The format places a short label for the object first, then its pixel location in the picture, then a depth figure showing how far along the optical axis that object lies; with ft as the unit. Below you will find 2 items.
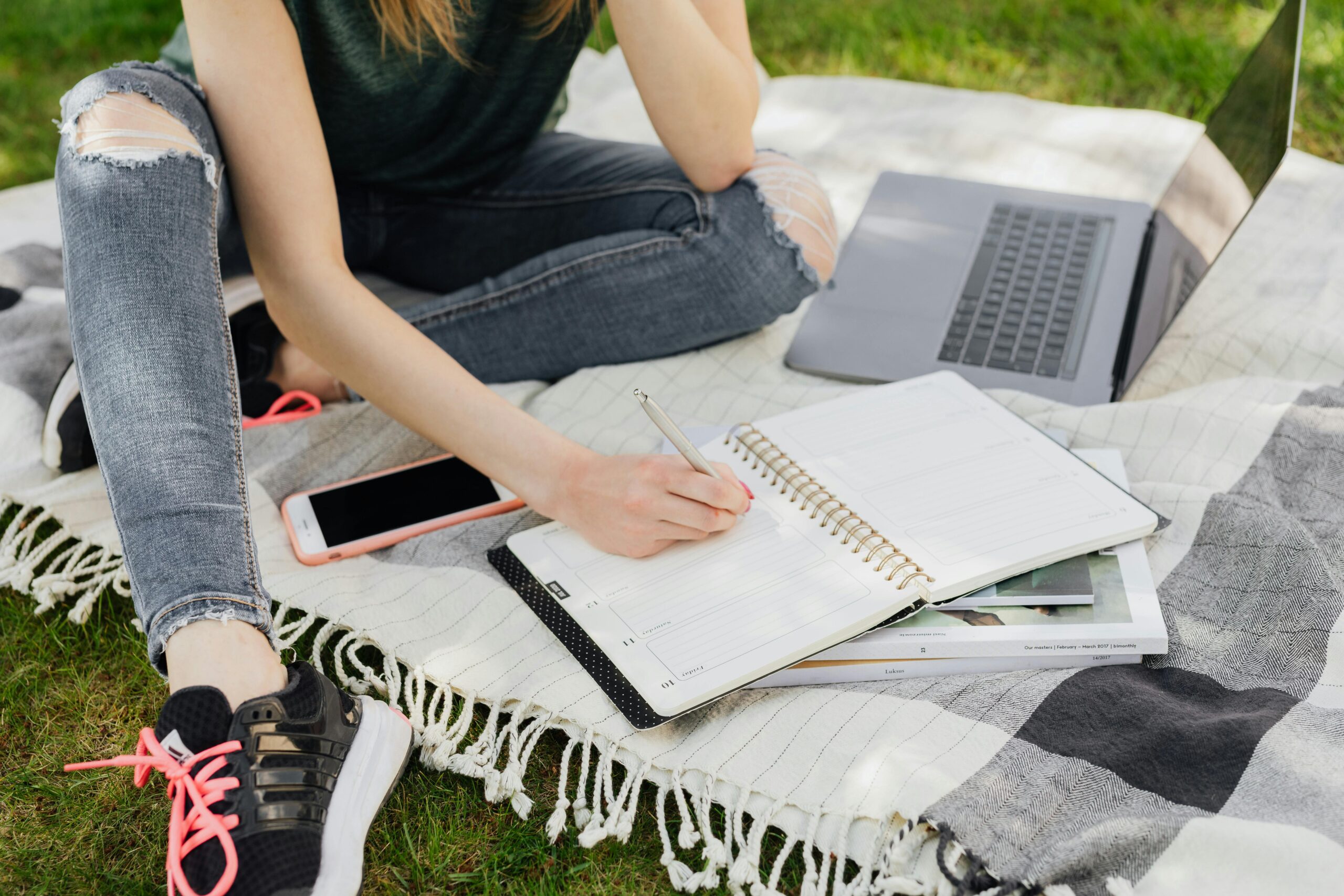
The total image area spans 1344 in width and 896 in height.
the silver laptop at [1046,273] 4.37
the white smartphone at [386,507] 3.86
